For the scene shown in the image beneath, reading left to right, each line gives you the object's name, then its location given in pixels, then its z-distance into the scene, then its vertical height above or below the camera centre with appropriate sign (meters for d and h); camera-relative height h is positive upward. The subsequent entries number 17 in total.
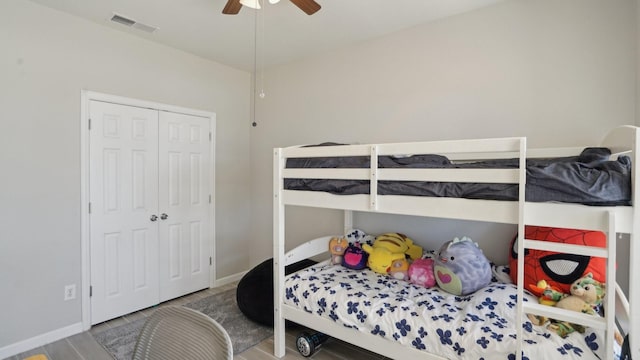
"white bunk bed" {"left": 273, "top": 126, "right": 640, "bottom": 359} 1.26 -0.17
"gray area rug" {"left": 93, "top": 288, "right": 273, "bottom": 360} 2.40 -1.32
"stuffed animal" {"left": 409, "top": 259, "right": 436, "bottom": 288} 2.14 -0.67
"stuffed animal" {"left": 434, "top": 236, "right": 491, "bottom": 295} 1.94 -0.58
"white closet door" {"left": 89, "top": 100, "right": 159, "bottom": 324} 2.71 -0.33
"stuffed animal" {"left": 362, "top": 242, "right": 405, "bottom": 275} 2.42 -0.65
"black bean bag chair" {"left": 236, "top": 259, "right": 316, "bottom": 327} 2.68 -1.06
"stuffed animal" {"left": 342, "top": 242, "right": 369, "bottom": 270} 2.55 -0.68
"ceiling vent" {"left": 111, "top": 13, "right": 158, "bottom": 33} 2.54 +1.24
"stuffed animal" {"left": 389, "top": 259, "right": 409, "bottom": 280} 2.30 -0.69
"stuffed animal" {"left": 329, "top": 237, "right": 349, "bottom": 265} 2.69 -0.64
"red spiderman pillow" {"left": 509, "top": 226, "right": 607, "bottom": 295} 1.67 -0.48
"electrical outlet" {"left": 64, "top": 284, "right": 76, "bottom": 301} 2.55 -0.98
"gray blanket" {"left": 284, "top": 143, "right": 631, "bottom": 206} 1.28 -0.03
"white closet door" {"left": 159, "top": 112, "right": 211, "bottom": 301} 3.16 -0.33
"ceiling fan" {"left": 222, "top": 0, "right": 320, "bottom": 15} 1.85 +1.00
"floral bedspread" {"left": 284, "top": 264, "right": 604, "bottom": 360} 1.41 -0.76
